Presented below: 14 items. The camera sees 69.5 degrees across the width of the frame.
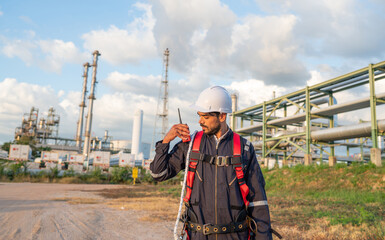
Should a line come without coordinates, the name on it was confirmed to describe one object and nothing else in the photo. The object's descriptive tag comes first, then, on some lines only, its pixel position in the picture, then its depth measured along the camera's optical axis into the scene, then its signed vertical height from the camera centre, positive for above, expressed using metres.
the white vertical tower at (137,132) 54.97 +4.64
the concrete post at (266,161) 26.68 -0.10
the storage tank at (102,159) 37.49 -0.74
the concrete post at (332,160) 17.48 +0.17
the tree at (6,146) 57.97 +0.76
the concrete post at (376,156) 14.94 +0.49
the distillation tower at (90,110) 56.47 +8.98
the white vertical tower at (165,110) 54.59 +9.02
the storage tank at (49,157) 37.22 -0.72
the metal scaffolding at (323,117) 16.91 +3.81
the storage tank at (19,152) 34.81 -0.29
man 2.32 -0.16
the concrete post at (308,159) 20.27 +0.23
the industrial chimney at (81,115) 63.53 +8.71
